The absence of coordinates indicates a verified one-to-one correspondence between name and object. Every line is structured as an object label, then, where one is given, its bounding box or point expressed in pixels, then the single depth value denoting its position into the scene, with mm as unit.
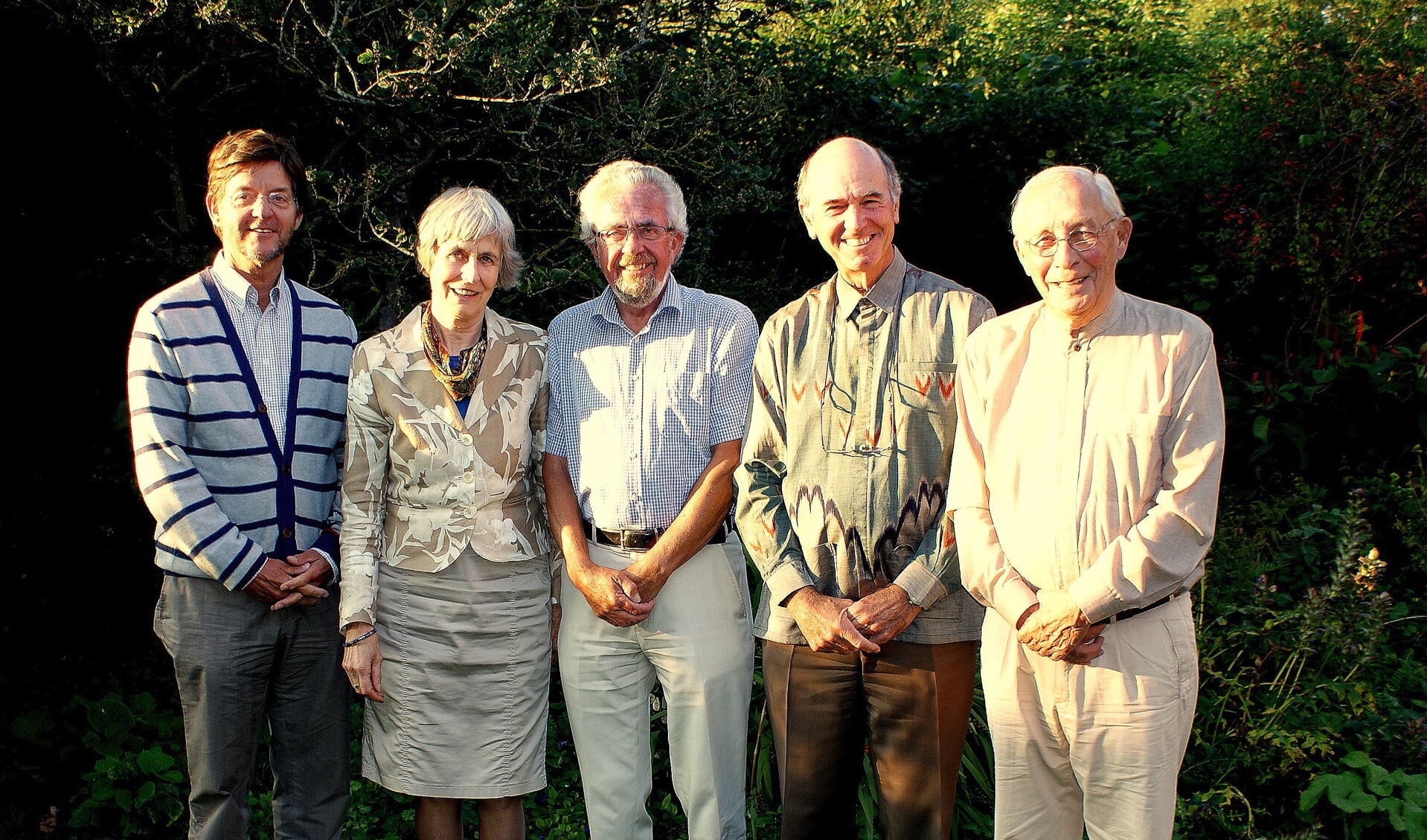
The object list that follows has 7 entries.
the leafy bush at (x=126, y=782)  3910
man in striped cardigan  2998
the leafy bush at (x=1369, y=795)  3455
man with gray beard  3131
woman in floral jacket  3109
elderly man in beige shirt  2557
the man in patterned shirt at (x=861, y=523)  2881
